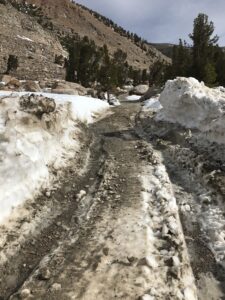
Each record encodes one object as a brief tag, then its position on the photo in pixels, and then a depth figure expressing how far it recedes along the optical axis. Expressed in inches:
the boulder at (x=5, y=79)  738.8
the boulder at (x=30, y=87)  626.8
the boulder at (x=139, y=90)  914.3
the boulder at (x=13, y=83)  660.4
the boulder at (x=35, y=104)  302.6
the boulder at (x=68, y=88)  633.3
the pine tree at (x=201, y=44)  789.8
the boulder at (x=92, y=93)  719.1
